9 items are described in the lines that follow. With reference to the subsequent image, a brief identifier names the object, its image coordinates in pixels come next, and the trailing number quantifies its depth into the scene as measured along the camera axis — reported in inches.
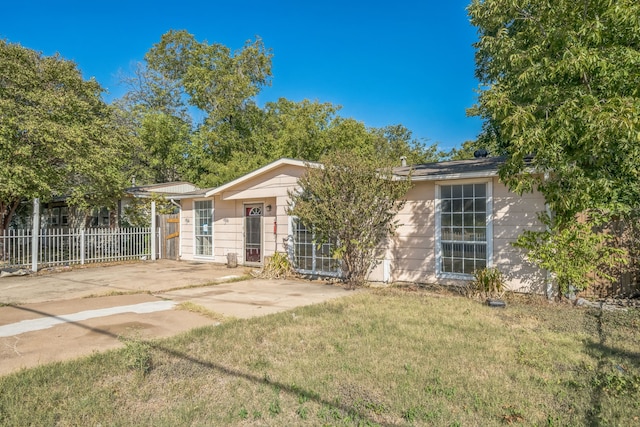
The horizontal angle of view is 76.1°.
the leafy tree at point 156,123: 973.8
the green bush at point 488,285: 297.0
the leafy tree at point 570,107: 225.3
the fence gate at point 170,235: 599.5
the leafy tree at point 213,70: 1080.2
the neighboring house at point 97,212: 686.5
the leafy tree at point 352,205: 345.1
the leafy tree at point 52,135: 504.7
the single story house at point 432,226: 316.8
